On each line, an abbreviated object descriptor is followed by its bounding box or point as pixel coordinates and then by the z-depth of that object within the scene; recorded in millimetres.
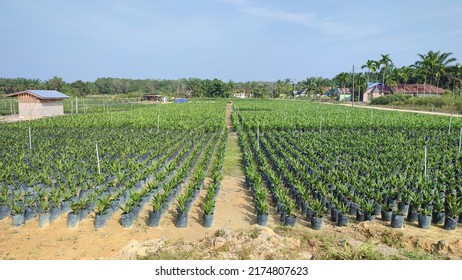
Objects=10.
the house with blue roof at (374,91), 75556
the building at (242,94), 125731
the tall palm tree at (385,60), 66988
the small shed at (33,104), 33219
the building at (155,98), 83350
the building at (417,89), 69000
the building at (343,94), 89862
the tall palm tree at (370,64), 67812
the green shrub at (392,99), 56031
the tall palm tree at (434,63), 62406
